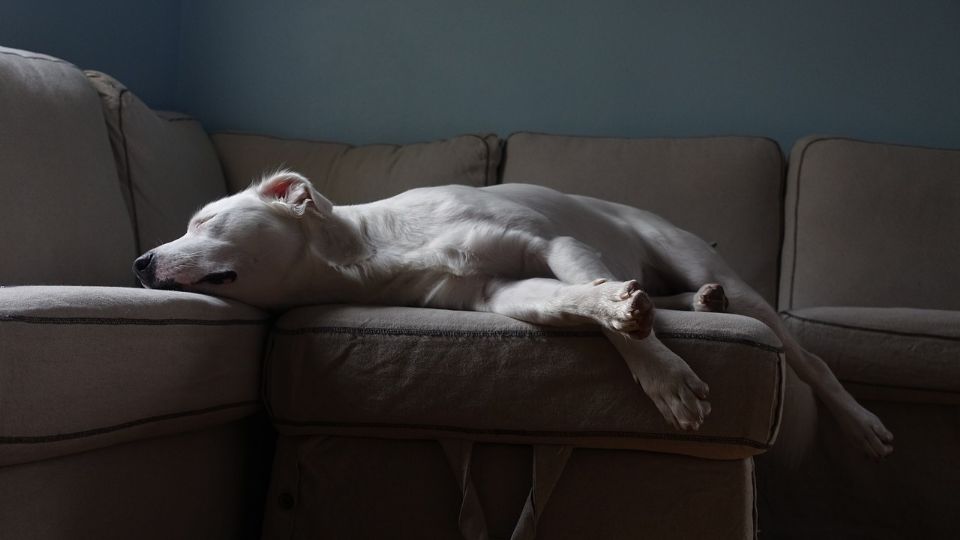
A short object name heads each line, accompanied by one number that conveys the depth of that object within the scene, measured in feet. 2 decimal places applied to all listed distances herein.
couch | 4.26
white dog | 5.54
